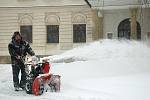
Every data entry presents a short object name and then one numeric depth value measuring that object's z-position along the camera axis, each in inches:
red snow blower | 477.4
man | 514.3
